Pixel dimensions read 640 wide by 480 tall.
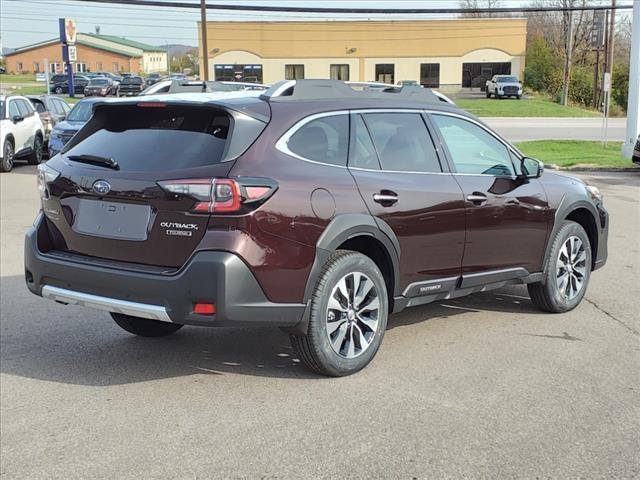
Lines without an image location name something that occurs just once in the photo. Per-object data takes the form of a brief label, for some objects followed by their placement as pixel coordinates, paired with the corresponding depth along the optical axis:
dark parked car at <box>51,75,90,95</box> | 64.19
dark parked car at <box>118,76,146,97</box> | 51.16
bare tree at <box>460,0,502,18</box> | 101.56
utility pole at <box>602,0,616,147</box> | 42.22
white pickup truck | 56.18
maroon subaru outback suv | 4.36
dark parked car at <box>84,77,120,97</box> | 54.51
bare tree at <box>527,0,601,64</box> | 63.75
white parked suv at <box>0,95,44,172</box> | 18.98
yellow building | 68.25
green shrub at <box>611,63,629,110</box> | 52.47
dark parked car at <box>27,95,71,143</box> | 22.44
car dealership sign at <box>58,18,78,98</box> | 57.81
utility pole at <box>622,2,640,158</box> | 20.91
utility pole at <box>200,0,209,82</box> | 39.88
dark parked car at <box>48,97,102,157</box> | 18.02
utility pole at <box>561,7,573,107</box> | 52.01
